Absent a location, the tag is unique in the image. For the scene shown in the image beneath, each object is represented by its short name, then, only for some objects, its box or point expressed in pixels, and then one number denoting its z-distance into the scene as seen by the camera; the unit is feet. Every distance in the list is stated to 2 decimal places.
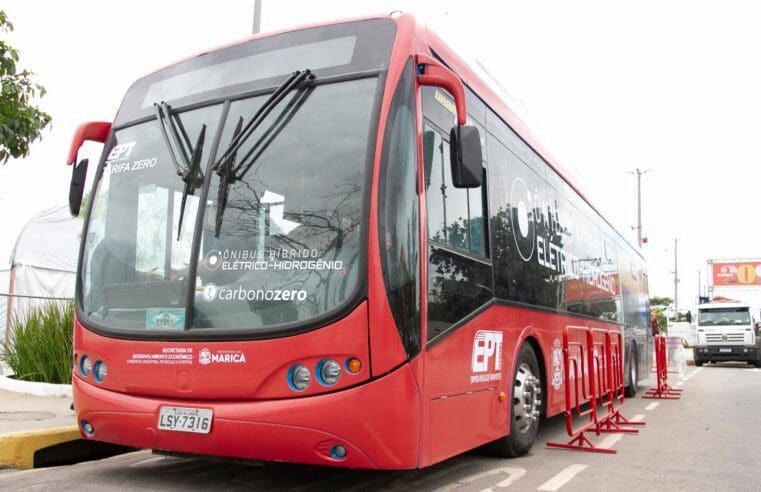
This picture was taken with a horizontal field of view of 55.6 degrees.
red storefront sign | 136.24
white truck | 88.63
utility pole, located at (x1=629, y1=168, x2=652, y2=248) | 166.01
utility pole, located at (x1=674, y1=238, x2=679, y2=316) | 241.14
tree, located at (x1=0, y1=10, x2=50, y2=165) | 27.73
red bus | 13.85
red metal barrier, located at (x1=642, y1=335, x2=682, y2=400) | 45.52
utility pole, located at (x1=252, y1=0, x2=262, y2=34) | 36.19
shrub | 34.81
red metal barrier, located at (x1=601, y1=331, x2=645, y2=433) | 29.63
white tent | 55.57
